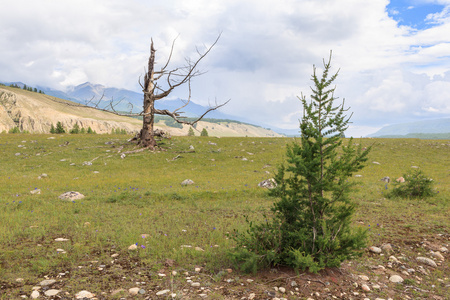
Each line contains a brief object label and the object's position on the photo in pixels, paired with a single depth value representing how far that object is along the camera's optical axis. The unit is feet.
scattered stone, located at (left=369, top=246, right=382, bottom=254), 21.33
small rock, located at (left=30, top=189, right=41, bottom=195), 39.83
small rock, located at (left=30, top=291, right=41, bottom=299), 14.32
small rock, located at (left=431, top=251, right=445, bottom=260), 20.43
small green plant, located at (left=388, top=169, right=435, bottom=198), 39.58
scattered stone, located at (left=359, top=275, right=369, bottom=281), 16.90
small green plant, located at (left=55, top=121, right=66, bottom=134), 190.90
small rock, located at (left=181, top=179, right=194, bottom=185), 49.70
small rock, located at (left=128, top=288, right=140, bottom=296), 15.02
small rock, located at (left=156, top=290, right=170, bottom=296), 14.83
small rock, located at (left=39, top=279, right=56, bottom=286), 15.75
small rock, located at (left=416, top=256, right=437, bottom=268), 19.27
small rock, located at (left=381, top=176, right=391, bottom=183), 52.45
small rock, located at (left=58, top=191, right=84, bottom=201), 37.01
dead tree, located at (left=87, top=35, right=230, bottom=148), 78.07
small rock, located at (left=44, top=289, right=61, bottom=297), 14.61
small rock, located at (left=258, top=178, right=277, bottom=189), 46.34
